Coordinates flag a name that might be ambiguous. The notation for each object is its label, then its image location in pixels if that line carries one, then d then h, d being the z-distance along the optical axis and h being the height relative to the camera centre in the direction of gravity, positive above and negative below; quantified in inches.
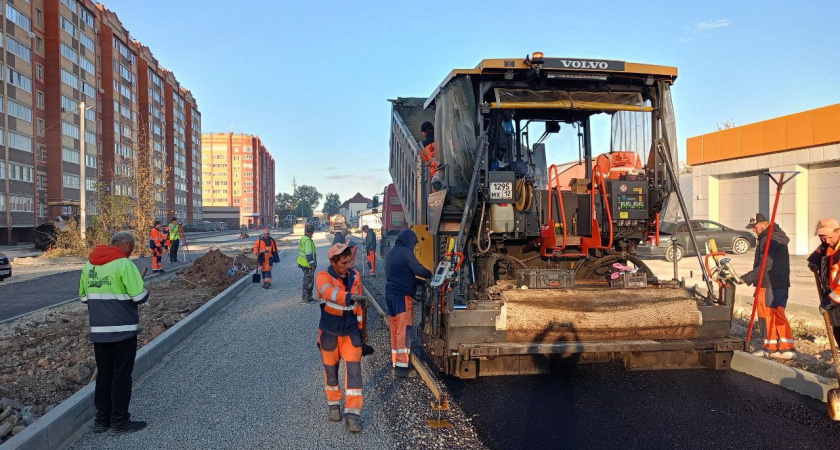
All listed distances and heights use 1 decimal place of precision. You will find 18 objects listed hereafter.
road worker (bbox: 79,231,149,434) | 189.9 -33.4
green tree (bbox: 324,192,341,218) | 6998.0 +160.7
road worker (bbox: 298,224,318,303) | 477.1 -36.1
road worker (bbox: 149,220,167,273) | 699.4 -32.0
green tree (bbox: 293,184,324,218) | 6242.6 +210.6
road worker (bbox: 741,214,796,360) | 271.7 -35.9
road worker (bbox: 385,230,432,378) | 256.1 -33.0
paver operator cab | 218.1 -5.2
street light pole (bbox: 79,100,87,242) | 1005.2 +55.5
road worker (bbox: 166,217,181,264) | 838.5 -26.0
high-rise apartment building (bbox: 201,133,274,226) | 5211.6 +413.7
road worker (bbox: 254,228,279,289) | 575.2 -32.5
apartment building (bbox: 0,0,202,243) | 1617.9 +389.7
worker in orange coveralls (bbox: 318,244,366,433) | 189.2 -36.0
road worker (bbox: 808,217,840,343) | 197.0 -16.8
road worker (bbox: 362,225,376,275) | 708.7 -34.1
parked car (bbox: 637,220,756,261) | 788.6 -30.9
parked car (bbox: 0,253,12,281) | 620.1 -50.7
